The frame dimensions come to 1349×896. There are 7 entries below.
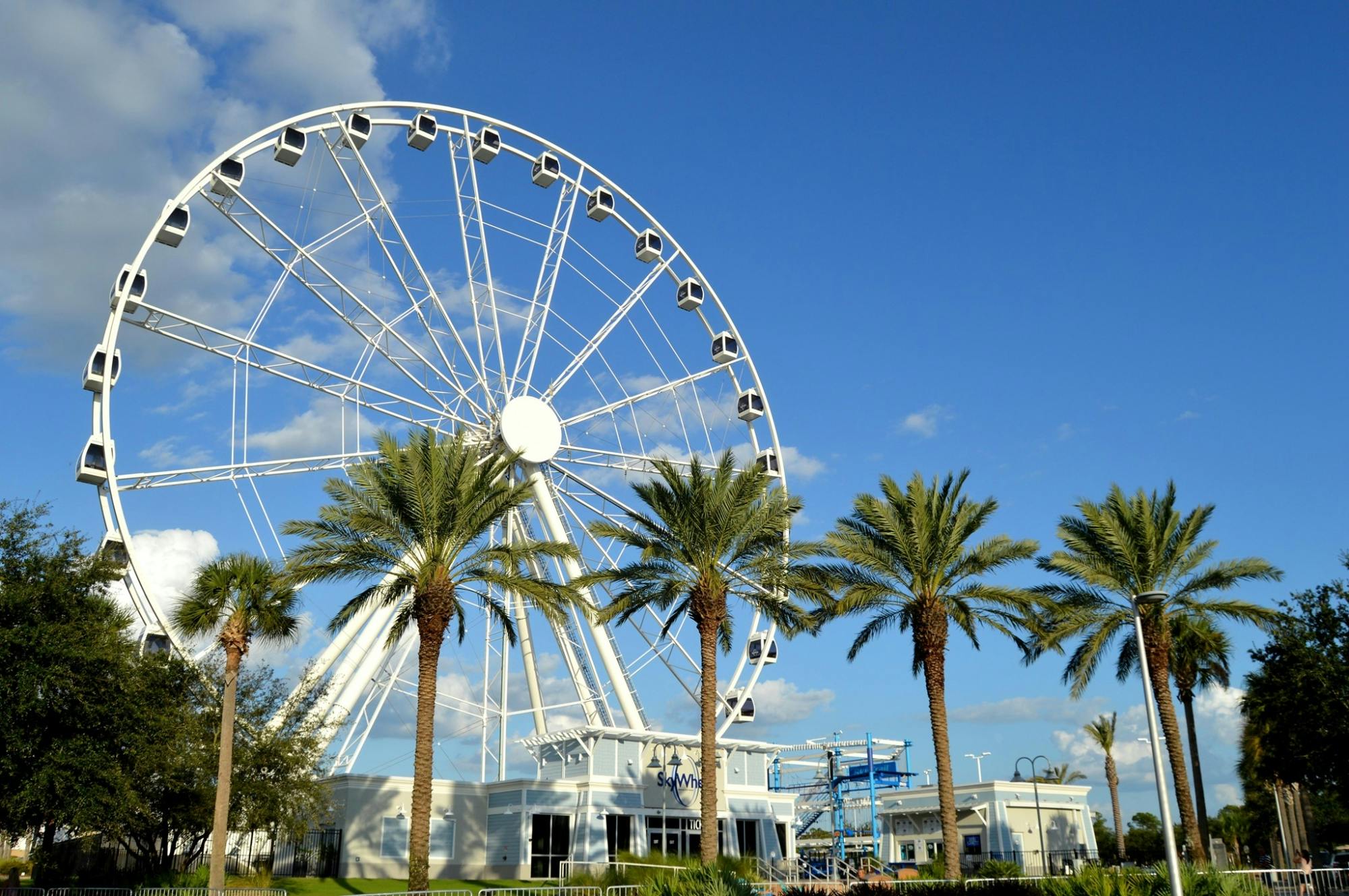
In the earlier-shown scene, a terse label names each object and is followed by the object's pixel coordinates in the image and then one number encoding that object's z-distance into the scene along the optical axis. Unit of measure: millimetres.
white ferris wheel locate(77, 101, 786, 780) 29141
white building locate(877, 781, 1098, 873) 51344
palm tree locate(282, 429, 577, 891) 24656
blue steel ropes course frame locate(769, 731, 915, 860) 51062
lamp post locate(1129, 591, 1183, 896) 19125
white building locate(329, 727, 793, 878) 35125
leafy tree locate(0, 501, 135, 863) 24344
